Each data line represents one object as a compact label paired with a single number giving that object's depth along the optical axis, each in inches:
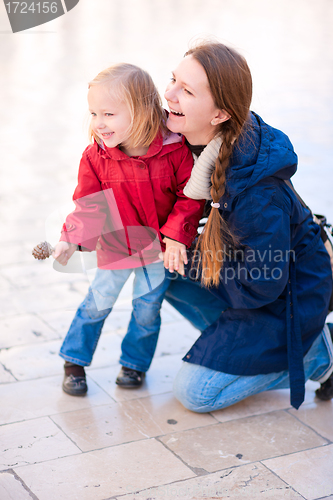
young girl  76.5
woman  74.4
